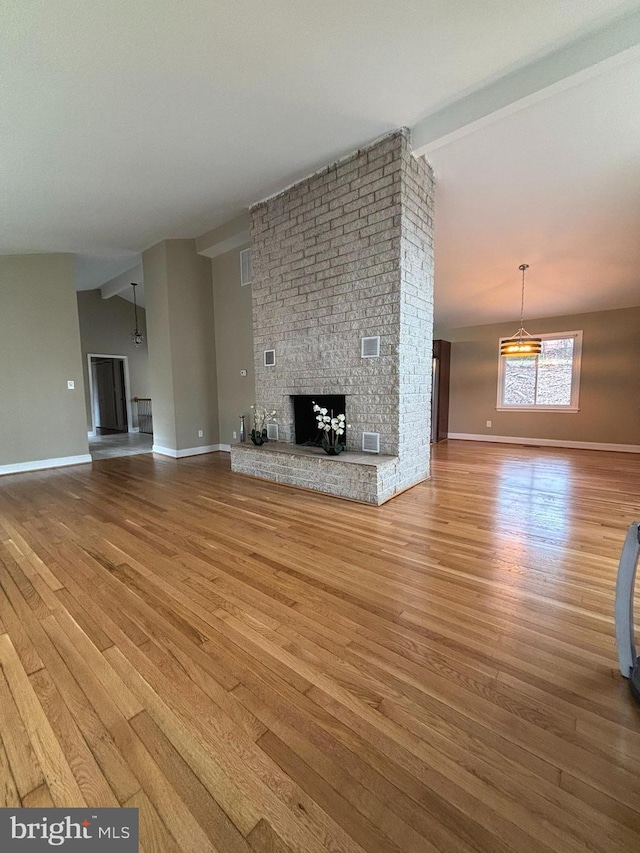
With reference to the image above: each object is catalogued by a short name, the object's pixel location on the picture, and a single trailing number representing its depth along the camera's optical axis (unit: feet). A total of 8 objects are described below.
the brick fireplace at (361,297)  11.61
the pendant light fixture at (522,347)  17.56
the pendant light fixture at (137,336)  29.35
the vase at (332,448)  12.71
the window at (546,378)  21.99
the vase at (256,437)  15.48
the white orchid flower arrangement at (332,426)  12.78
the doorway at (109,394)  32.12
